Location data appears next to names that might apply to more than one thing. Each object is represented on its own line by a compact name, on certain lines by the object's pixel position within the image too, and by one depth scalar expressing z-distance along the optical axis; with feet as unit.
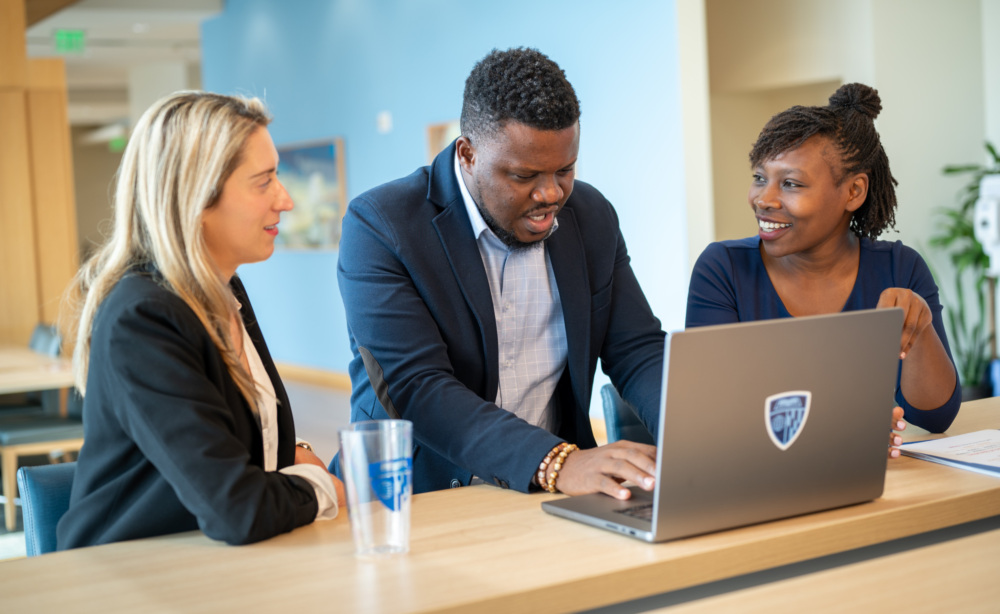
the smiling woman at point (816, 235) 6.82
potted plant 18.48
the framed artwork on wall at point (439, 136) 22.58
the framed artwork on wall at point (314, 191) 27.25
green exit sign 31.86
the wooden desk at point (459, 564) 3.59
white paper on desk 5.20
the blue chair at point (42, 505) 4.95
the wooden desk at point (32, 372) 14.06
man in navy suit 5.46
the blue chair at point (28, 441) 15.02
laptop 3.80
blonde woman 4.17
